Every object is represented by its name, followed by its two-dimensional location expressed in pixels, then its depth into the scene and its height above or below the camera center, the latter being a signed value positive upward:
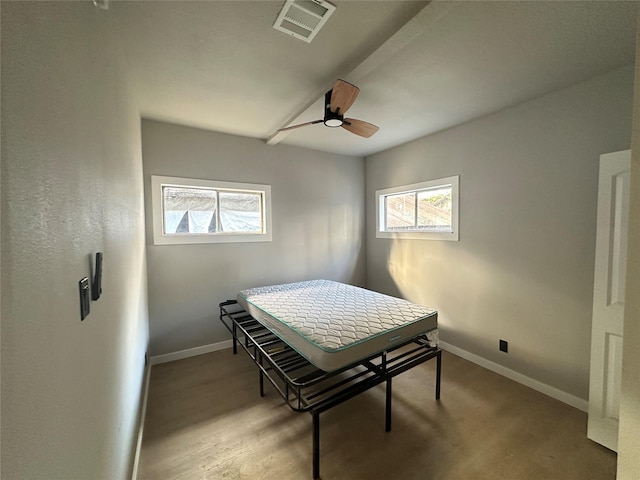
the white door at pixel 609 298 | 1.62 -0.47
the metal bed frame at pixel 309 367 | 1.52 -1.06
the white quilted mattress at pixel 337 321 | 1.65 -0.72
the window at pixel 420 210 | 2.93 +0.23
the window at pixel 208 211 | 2.74 +0.22
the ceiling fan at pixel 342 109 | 1.75 +0.92
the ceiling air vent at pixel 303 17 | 1.28 +1.13
